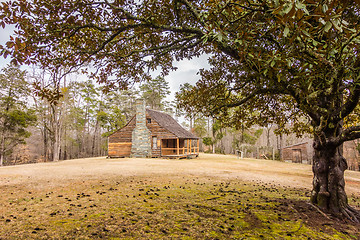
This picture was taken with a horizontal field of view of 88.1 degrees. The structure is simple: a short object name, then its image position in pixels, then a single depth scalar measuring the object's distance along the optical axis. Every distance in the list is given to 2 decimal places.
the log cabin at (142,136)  22.66
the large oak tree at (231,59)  2.89
